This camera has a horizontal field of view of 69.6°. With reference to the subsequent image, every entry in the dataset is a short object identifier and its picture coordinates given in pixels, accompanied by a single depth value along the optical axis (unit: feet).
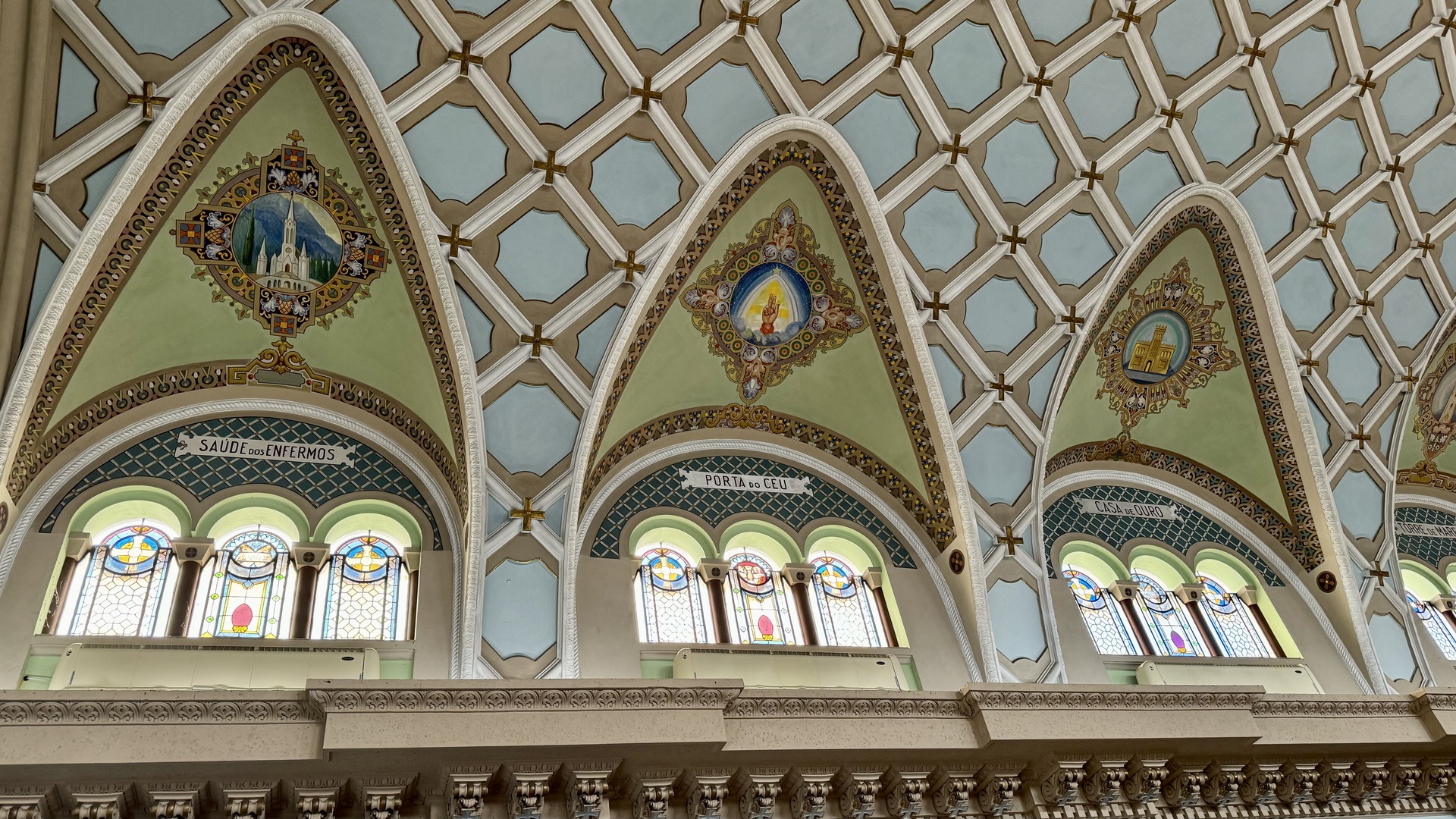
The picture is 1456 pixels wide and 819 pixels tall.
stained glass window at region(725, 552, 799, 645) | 31.48
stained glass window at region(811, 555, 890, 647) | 32.35
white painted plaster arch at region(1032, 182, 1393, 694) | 36.17
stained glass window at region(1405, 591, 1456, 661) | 39.50
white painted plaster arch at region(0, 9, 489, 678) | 26.25
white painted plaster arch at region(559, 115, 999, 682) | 31.65
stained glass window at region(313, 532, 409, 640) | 28.32
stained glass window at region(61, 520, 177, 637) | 26.45
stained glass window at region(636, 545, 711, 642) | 30.76
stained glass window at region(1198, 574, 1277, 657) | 36.35
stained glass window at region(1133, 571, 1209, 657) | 35.32
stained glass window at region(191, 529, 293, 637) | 27.30
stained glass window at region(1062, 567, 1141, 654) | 34.76
